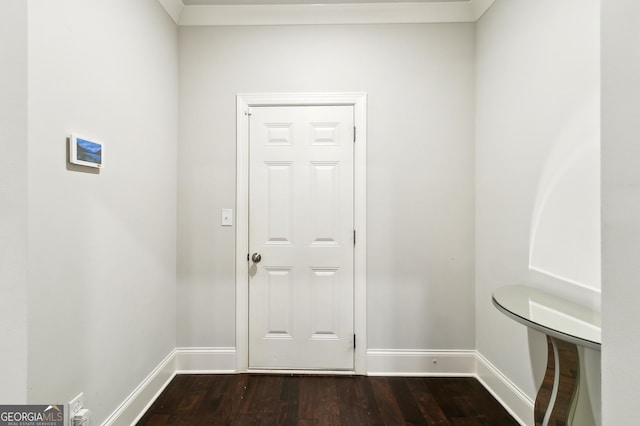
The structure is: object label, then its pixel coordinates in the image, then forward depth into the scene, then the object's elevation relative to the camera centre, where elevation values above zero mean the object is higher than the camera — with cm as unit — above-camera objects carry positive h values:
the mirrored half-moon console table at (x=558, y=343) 101 -54
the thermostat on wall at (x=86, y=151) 117 +27
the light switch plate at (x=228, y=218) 211 -5
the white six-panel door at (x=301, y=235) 209 -18
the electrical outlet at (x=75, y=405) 119 -86
